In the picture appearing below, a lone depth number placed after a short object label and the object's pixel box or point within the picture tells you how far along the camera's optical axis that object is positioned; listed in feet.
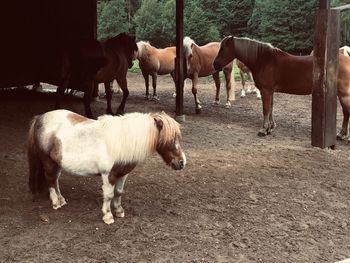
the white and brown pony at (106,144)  13.46
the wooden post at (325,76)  23.16
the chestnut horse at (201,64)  35.14
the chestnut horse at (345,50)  32.65
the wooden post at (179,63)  29.68
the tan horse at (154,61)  41.19
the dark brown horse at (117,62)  31.14
